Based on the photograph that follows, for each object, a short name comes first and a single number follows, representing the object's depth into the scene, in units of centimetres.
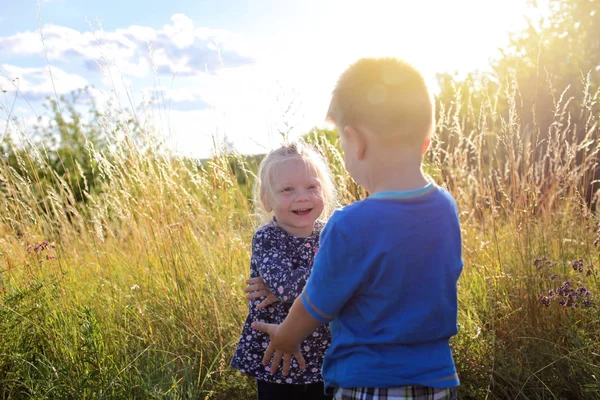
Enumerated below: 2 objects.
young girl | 197
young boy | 129
